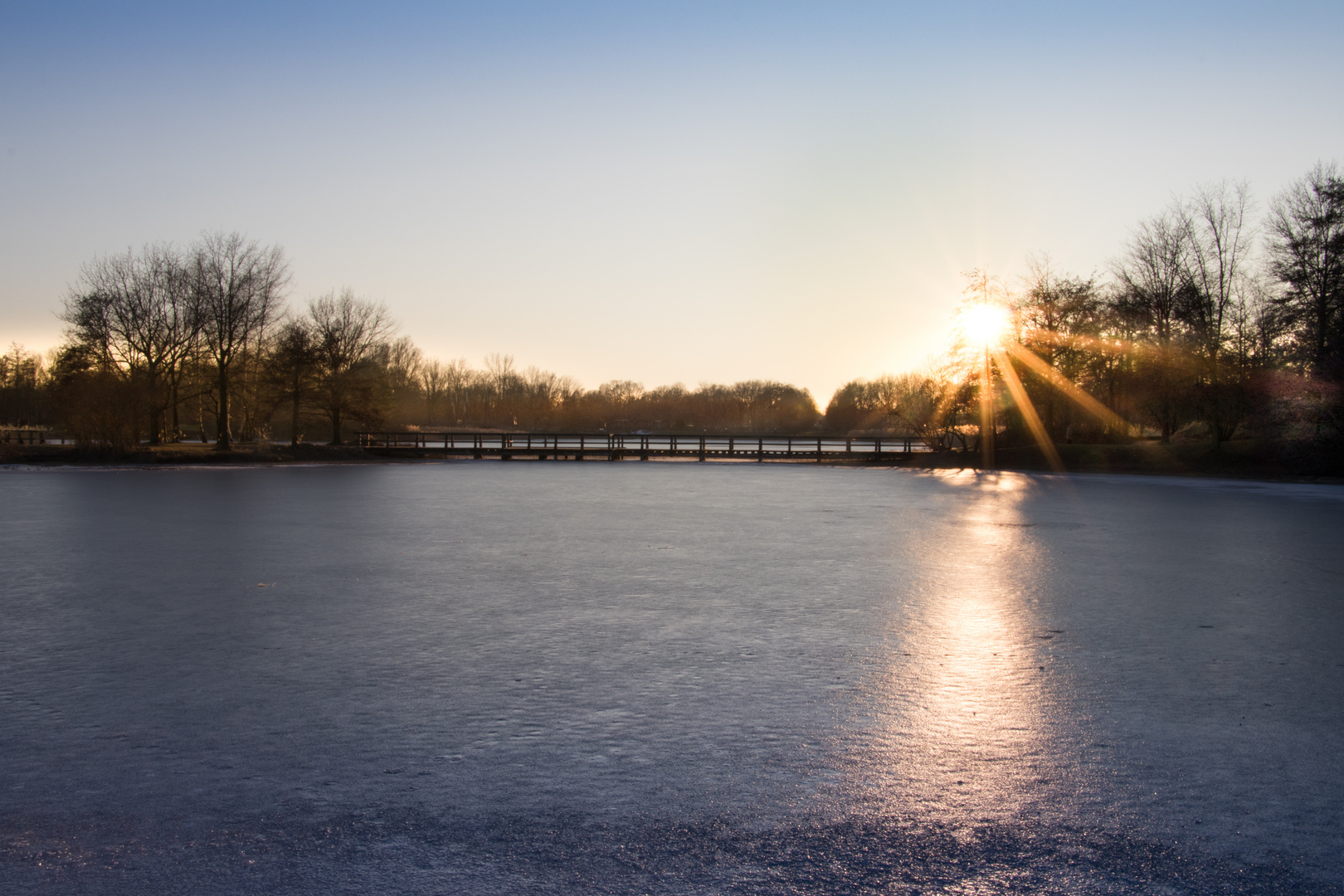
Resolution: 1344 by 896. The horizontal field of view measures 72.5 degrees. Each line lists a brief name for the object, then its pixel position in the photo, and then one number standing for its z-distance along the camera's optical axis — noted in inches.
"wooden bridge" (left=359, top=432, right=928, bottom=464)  1823.3
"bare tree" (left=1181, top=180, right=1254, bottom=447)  1456.7
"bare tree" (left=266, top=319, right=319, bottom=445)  1838.1
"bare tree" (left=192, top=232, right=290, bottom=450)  1884.8
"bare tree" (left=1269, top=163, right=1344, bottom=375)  1473.9
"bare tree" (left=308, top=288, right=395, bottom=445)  1846.7
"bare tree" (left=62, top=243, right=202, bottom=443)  1851.6
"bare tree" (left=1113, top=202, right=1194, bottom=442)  1609.3
